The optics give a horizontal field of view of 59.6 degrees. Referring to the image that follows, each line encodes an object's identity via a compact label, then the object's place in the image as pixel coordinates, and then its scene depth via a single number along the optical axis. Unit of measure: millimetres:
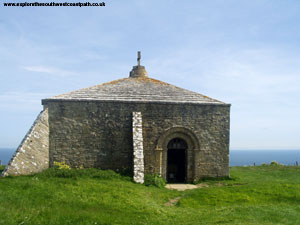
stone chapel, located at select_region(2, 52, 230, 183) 14102
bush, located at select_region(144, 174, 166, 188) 12712
